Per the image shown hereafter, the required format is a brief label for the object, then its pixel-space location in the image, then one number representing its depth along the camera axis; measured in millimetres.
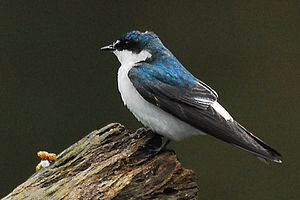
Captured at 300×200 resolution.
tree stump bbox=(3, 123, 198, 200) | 6633
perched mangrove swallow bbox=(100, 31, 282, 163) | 7348
